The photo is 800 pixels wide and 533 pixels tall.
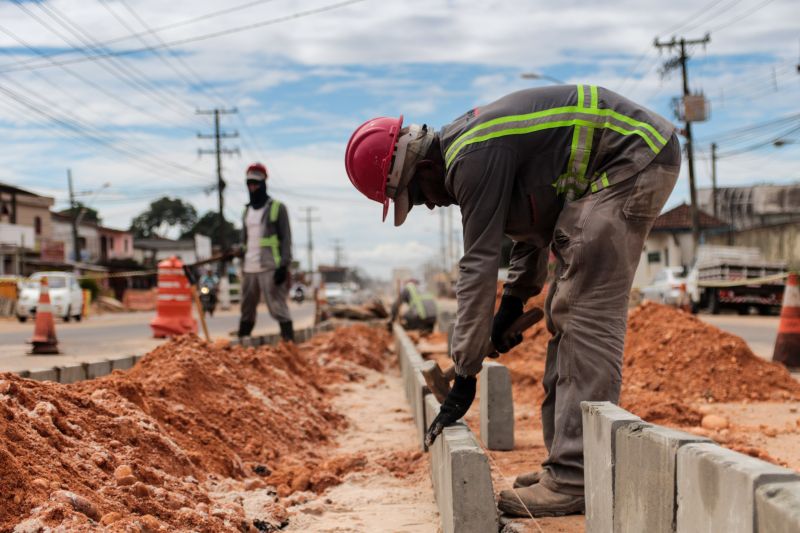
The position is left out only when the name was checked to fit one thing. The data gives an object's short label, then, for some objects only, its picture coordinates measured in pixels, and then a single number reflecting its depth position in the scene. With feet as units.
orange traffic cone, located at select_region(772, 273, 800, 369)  33.19
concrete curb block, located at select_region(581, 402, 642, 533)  9.07
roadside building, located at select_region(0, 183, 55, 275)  133.49
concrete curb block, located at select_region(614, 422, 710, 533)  7.51
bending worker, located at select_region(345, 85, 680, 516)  11.41
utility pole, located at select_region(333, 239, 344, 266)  500.74
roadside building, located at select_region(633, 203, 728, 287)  168.35
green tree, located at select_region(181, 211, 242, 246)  294.66
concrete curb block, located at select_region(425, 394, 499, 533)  11.05
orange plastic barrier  42.88
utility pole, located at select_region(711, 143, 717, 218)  153.73
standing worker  34.42
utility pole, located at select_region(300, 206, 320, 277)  348.49
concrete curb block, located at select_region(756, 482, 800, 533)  5.36
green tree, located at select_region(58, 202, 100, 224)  233.62
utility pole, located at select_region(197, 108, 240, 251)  160.04
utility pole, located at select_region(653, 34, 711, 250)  114.93
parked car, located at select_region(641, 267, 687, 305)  84.79
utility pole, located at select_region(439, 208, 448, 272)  329.72
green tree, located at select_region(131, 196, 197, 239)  303.07
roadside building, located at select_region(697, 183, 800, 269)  184.55
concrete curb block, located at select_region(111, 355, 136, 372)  24.29
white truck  79.56
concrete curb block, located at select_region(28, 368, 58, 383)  19.58
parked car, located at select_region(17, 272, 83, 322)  81.20
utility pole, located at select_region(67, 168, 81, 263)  151.02
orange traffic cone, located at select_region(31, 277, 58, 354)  36.86
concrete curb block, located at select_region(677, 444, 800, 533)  5.91
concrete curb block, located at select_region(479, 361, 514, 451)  18.24
